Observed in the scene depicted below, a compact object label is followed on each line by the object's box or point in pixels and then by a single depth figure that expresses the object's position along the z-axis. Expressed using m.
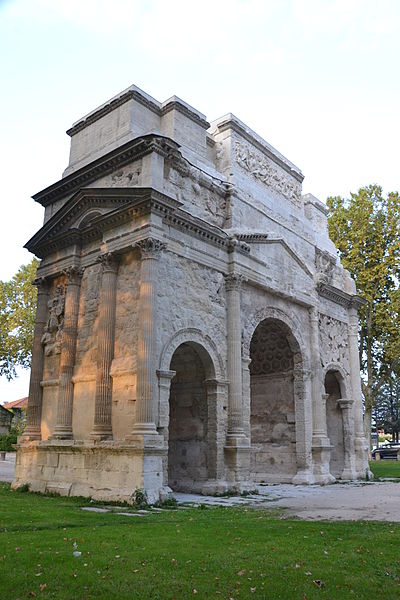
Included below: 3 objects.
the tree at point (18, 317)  31.11
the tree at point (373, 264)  29.12
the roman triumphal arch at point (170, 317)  13.23
